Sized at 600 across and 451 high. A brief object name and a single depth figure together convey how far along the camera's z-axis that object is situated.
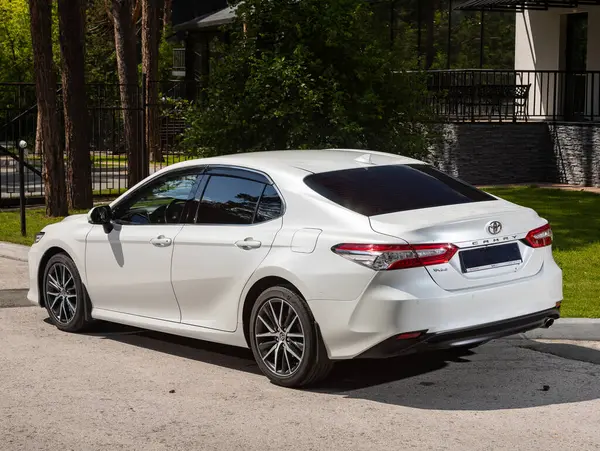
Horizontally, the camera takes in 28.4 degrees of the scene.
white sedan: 7.20
